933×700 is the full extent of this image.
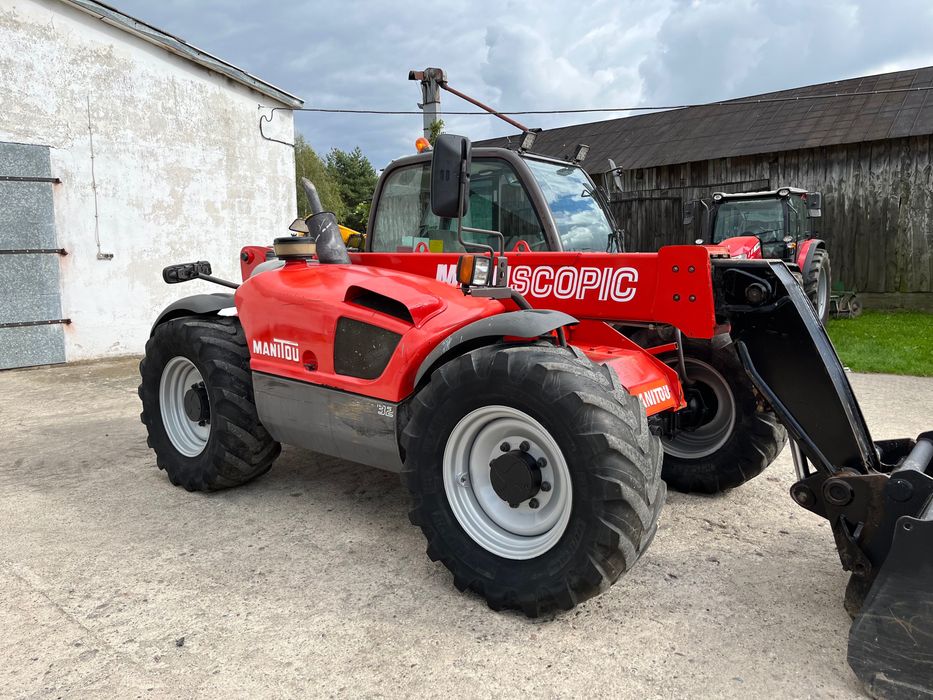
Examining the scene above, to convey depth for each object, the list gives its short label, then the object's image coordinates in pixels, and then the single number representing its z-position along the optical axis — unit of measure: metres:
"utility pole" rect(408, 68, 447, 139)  10.40
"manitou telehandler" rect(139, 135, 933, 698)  2.58
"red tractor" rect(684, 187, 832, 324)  12.12
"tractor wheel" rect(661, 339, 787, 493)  3.98
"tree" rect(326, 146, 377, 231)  49.56
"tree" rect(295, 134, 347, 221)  38.78
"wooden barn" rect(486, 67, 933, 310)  14.91
